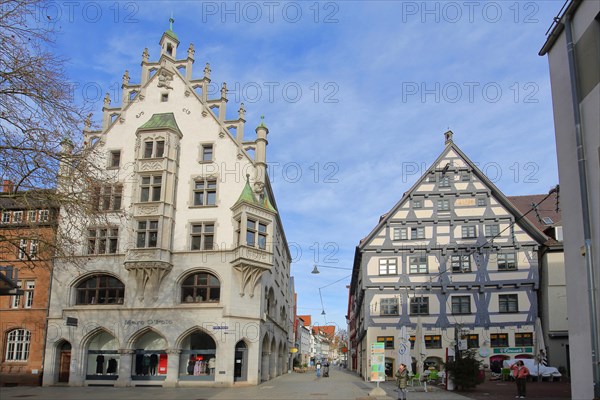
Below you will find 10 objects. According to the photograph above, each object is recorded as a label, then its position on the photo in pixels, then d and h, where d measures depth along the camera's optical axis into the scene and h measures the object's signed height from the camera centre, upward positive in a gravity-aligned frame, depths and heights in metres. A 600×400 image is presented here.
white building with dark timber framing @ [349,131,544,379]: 42.34 +3.96
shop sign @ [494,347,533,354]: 41.53 -2.21
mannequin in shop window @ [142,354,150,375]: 32.53 -2.95
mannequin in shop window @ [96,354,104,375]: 33.19 -2.99
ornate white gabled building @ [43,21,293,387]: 32.22 +3.02
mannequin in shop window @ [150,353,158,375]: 32.50 -2.76
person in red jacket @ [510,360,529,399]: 22.31 -2.34
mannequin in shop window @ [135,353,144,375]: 32.59 -2.90
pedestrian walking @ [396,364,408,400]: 20.58 -2.35
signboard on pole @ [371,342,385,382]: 24.72 -1.96
